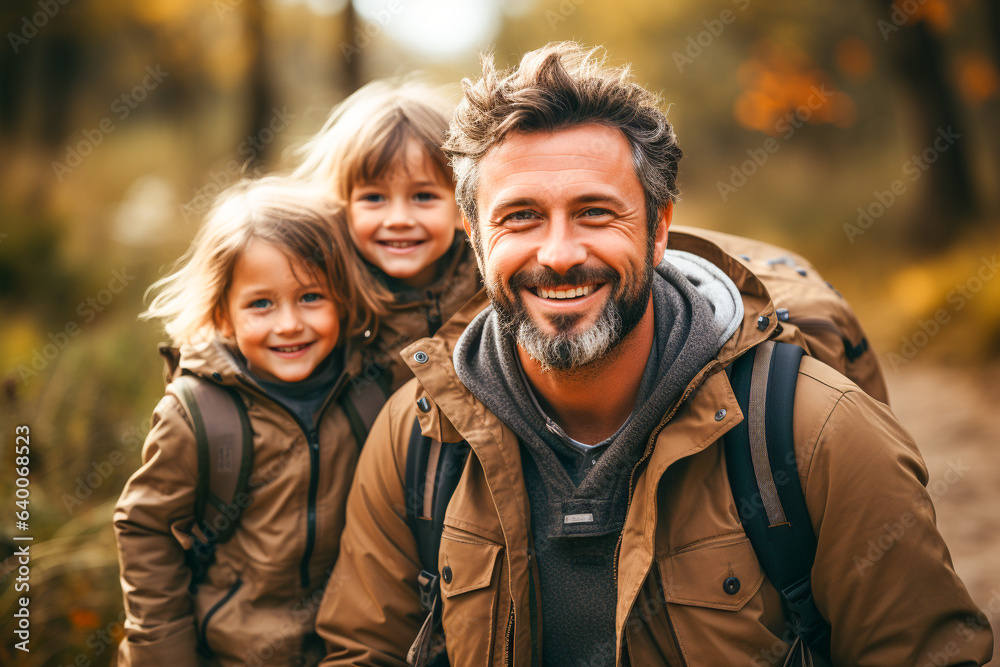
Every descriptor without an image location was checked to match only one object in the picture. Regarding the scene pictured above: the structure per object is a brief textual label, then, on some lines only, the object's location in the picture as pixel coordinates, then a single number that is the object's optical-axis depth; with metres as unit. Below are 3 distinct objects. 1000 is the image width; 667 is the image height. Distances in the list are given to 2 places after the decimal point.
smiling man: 2.04
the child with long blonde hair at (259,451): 2.81
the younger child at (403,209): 3.33
